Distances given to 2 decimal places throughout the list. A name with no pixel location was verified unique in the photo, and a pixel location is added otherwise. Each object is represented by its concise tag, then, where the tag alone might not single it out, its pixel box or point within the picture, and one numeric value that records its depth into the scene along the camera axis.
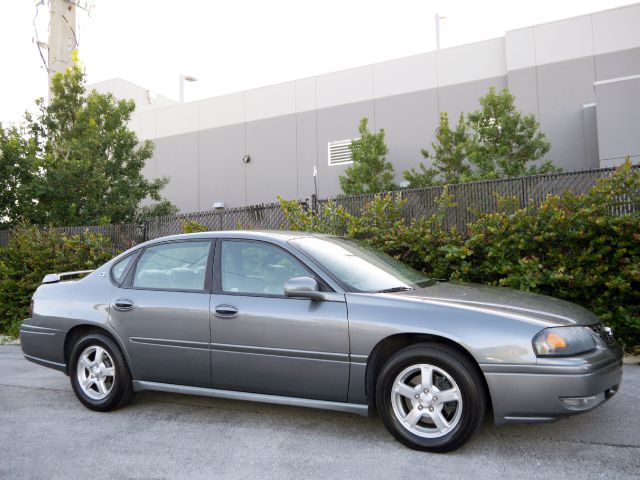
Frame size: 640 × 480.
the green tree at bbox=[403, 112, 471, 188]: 14.95
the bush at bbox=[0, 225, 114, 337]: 10.16
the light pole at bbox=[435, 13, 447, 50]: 20.50
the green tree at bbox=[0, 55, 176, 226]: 13.84
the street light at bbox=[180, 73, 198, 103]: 27.29
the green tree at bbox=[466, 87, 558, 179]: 14.00
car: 3.34
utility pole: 15.50
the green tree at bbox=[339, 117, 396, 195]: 16.08
